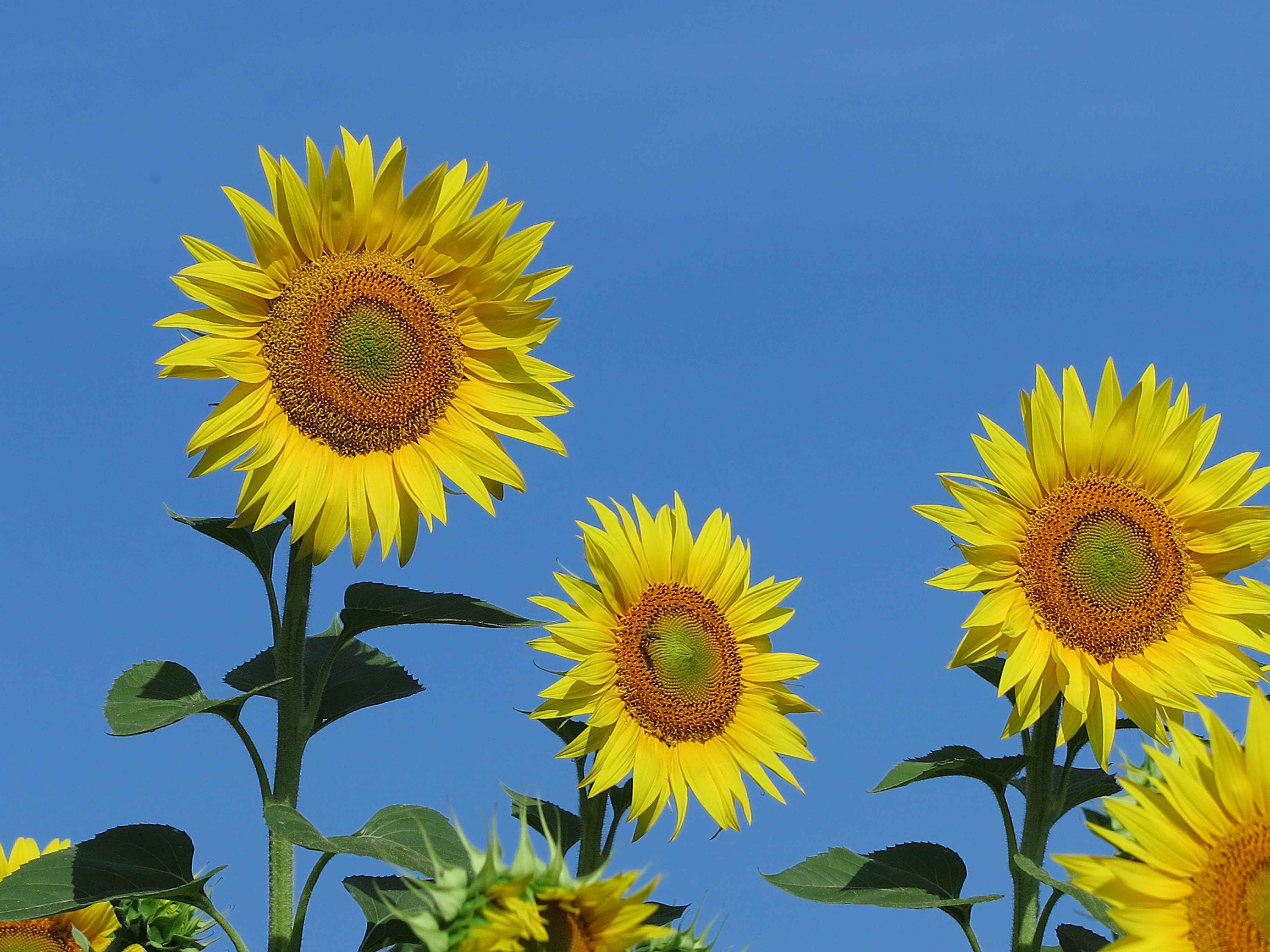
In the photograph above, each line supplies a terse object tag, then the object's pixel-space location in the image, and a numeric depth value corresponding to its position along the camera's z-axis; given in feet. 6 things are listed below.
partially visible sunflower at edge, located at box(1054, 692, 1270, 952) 14.94
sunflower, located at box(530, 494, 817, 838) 20.76
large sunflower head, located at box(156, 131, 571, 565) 18.49
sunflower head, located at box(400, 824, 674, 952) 13.46
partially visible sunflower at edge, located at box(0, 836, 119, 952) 23.07
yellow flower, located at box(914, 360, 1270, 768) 19.07
